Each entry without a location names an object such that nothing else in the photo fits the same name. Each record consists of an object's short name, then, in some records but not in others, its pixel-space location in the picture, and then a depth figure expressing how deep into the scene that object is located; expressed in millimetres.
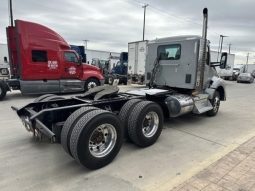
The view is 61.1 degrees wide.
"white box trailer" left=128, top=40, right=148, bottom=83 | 15938
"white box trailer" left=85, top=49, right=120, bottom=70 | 32816
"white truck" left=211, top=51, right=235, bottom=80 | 23428
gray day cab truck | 3244
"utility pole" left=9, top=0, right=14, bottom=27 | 17608
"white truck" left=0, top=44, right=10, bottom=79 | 22145
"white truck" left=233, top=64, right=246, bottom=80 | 35238
